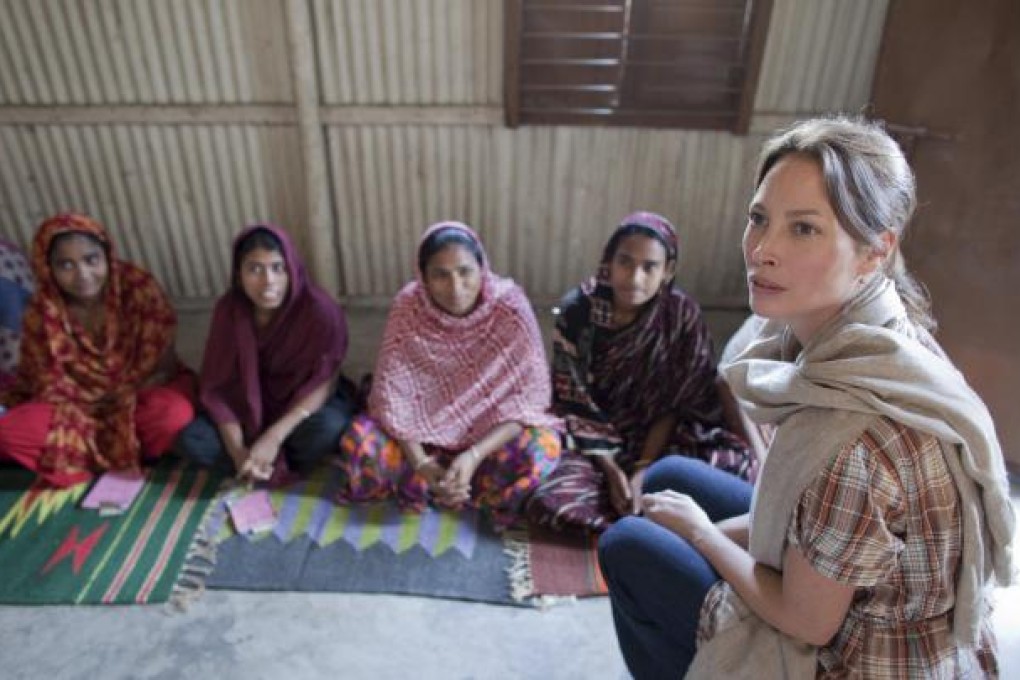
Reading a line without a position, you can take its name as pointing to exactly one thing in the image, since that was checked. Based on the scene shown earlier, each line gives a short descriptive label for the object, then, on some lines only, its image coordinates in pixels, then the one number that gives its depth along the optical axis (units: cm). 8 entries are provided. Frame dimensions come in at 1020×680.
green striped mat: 187
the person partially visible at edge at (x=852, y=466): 91
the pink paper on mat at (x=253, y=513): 208
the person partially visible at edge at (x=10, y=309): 255
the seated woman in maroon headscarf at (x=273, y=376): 224
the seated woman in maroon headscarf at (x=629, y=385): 209
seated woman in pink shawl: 212
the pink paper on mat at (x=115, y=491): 216
